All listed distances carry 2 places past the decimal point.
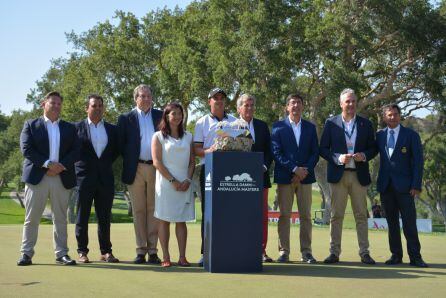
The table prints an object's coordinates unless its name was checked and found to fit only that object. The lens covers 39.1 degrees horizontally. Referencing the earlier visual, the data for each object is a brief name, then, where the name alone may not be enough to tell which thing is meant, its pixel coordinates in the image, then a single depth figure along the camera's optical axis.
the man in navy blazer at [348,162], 8.34
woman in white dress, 7.57
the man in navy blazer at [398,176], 8.16
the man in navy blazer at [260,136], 8.12
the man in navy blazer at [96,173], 8.12
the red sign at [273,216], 23.30
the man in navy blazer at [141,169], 8.08
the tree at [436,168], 45.28
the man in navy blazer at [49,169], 7.59
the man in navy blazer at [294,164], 8.30
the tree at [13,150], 52.53
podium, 6.91
